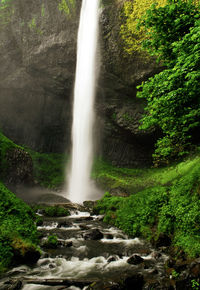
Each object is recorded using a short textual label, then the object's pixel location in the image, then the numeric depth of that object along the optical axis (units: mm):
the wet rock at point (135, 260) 5840
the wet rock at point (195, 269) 4043
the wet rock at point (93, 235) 8250
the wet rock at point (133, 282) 4359
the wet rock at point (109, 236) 8242
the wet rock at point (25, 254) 5516
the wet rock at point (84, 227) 9897
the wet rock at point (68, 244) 7289
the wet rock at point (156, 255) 6166
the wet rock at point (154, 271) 5126
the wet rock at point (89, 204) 16867
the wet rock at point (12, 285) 4301
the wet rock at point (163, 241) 6957
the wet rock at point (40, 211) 13923
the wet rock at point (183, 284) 3991
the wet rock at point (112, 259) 6110
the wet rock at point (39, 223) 10144
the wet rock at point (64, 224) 10283
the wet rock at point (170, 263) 5293
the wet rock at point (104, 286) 4227
